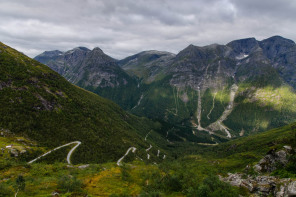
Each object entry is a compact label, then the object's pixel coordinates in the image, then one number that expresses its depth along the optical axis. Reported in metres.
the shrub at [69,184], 82.78
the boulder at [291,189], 52.22
